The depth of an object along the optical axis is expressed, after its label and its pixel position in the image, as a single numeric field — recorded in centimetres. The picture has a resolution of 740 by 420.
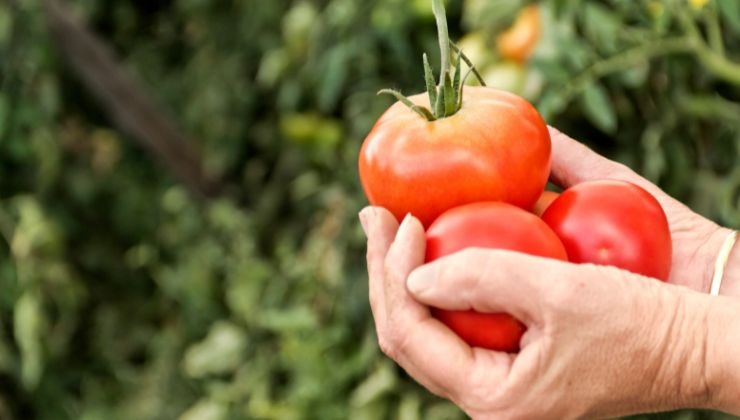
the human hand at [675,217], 88
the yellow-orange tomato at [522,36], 108
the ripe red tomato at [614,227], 80
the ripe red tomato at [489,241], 77
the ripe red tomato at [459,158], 79
